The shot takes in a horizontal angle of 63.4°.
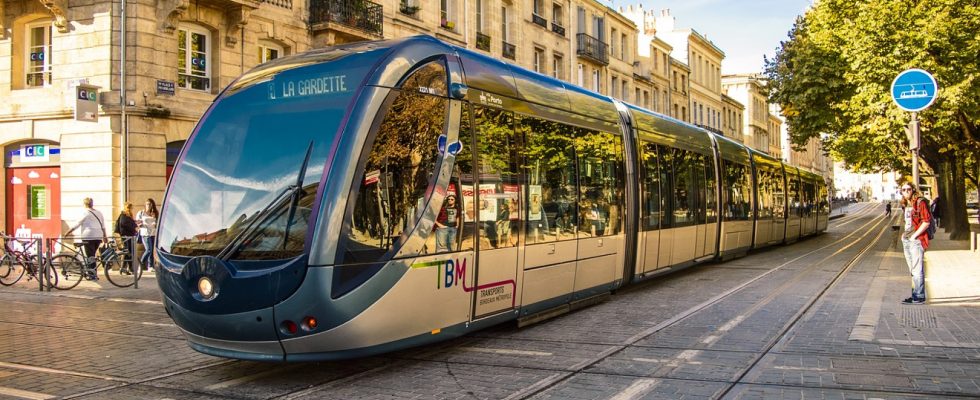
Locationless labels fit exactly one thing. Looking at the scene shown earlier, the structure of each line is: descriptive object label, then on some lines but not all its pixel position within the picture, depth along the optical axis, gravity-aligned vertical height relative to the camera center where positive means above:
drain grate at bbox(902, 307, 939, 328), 8.86 -1.31
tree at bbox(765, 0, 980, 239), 20.47 +3.68
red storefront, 18.50 +0.58
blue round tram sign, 10.60 +1.58
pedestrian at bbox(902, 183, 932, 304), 10.35 -0.45
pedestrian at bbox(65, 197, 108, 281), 14.95 -0.32
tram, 6.06 +0.03
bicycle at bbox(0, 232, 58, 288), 14.68 -0.94
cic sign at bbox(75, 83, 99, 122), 15.86 +2.23
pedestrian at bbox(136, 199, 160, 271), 15.71 -0.31
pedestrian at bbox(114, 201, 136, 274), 16.09 -0.22
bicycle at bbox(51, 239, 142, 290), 14.26 -0.96
